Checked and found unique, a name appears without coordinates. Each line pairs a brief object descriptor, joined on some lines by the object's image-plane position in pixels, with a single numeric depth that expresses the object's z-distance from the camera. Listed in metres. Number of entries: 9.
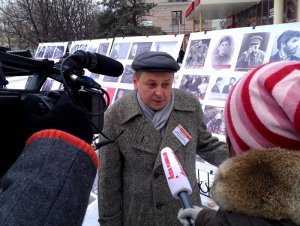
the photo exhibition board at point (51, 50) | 5.13
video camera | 0.65
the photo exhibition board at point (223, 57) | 2.19
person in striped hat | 0.67
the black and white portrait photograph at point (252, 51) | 2.27
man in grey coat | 1.48
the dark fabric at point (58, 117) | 0.63
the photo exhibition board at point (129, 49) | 3.04
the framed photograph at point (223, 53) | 2.47
